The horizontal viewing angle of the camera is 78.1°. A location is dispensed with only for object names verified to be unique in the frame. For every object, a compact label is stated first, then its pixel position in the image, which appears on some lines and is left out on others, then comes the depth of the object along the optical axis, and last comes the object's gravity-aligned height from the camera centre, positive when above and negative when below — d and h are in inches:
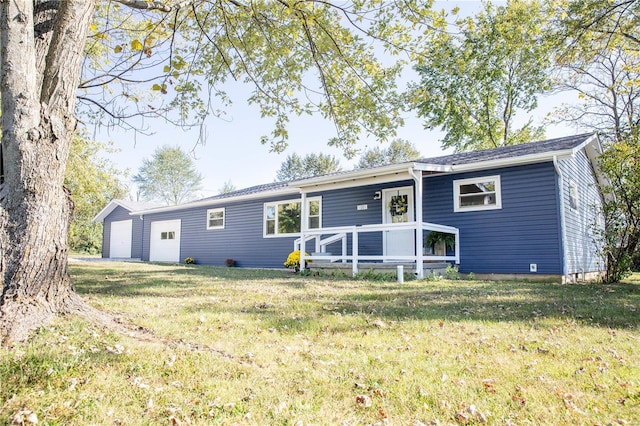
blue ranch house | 368.2 +36.9
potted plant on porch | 412.2 +4.0
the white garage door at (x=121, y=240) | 872.3 +11.4
